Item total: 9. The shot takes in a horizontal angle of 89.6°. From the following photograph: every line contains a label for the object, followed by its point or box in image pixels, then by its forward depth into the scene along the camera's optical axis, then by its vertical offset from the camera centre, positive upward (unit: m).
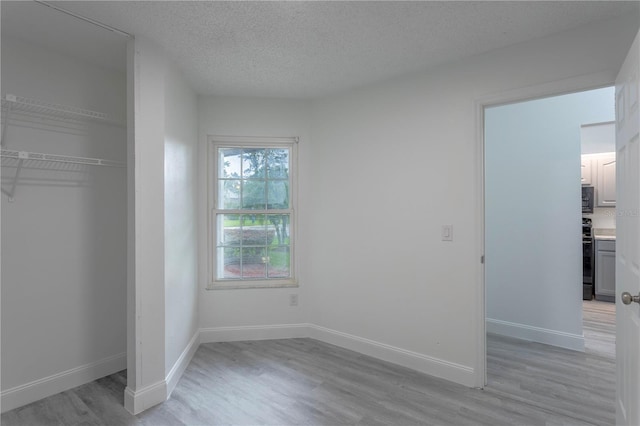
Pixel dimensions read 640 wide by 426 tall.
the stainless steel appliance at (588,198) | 5.10 +0.20
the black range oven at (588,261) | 4.86 -0.77
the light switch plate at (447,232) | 2.60 -0.18
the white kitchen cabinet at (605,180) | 5.00 +0.48
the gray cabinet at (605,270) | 4.71 -0.88
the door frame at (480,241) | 2.46 -0.23
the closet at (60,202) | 2.19 +0.07
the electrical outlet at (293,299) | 3.46 -0.95
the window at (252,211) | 3.41 +0.00
